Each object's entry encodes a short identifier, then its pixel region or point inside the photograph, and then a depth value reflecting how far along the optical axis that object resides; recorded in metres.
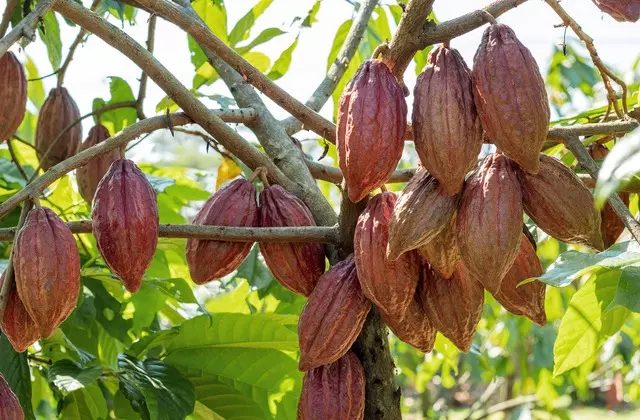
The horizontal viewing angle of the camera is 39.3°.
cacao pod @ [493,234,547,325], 1.21
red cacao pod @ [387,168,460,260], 1.10
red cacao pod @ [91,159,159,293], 1.22
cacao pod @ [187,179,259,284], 1.36
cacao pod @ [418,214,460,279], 1.14
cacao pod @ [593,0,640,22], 1.13
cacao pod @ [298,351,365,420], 1.28
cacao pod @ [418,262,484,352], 1.21
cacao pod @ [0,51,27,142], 1.64
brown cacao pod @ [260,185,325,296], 1.34
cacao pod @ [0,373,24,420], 1.12
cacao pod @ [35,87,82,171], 1.98
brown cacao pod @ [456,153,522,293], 1.06
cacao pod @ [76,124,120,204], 1.84
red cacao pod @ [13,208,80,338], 1.13
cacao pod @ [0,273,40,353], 1.18
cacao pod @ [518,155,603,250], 1.11
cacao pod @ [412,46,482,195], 1.06
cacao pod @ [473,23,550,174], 1.04
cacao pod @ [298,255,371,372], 1.24
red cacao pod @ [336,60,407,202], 1.12
